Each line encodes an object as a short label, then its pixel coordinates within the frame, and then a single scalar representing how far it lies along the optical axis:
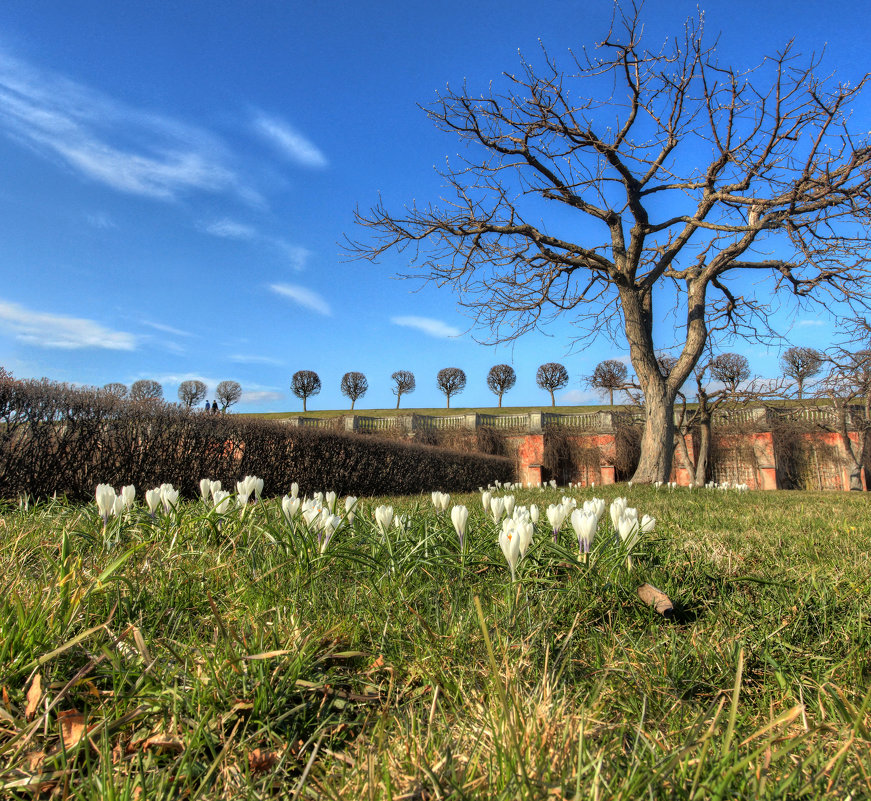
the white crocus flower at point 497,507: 2.83
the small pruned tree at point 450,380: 60.41
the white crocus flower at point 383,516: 2.62
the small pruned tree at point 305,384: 64.06
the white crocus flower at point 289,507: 2.77
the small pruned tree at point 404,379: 61.59
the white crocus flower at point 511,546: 1.92
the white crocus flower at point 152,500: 2.95
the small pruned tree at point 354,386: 63.31
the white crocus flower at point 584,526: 2.15
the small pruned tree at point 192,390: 69.06
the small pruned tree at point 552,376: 56.56
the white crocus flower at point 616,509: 2.55
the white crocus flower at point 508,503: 2.90
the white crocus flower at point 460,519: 2.39
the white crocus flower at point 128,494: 2.98
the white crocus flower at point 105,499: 2.71
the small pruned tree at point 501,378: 59.22
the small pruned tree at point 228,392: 70.38
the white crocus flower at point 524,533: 1.99
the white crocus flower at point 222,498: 3.22
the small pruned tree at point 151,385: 55.18
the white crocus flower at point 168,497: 3.12
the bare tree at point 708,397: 19.50
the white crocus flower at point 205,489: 3.27
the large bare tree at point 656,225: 10.59
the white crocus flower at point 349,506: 2.86
